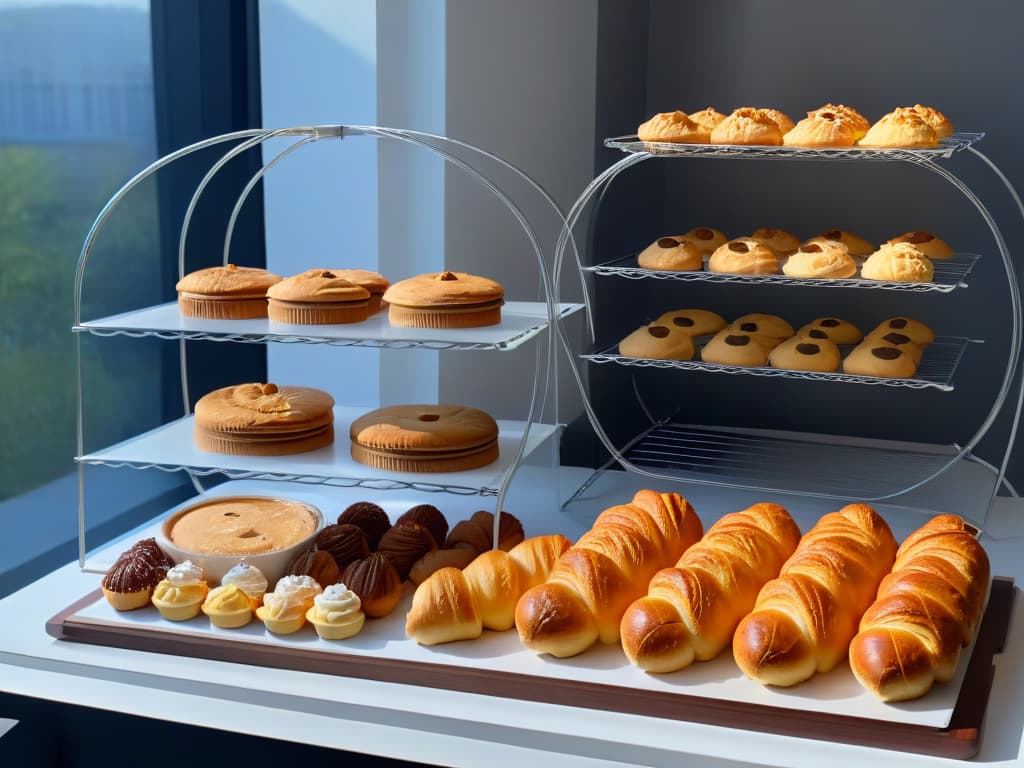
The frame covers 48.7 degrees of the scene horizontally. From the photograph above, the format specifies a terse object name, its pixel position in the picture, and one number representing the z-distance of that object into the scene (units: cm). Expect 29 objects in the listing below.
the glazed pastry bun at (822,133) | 196
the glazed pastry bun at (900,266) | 196
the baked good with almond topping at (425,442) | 162
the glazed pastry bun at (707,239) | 240
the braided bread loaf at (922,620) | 122
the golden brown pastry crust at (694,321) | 238
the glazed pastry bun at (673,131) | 200
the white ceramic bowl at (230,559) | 153
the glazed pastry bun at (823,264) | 201
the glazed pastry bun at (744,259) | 207
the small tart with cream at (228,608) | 143
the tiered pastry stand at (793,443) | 194
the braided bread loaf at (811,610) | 125
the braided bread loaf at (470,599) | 138
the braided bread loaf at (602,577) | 133
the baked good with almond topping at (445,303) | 163
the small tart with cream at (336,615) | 140
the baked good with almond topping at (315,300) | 164
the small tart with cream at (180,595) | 145
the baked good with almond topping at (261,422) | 166
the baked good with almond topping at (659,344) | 218
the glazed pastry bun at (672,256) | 216
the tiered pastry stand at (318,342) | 157
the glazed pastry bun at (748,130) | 199
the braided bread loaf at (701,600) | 129
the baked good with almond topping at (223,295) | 168
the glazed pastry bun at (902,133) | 194
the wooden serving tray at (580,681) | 120
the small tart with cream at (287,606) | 141
